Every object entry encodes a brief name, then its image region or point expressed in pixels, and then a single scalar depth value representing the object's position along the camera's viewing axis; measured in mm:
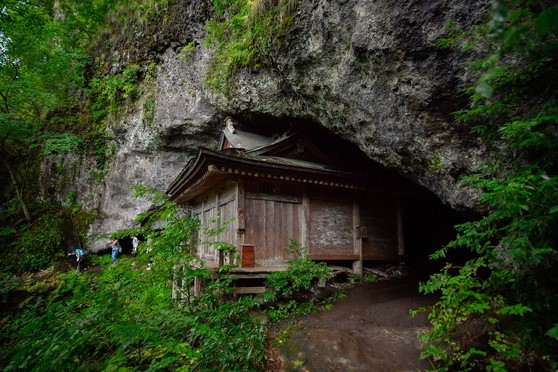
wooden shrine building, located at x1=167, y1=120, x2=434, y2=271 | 7934
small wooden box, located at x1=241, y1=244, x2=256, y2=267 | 7637
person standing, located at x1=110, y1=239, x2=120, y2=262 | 14445
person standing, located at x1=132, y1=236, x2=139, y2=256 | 15297
